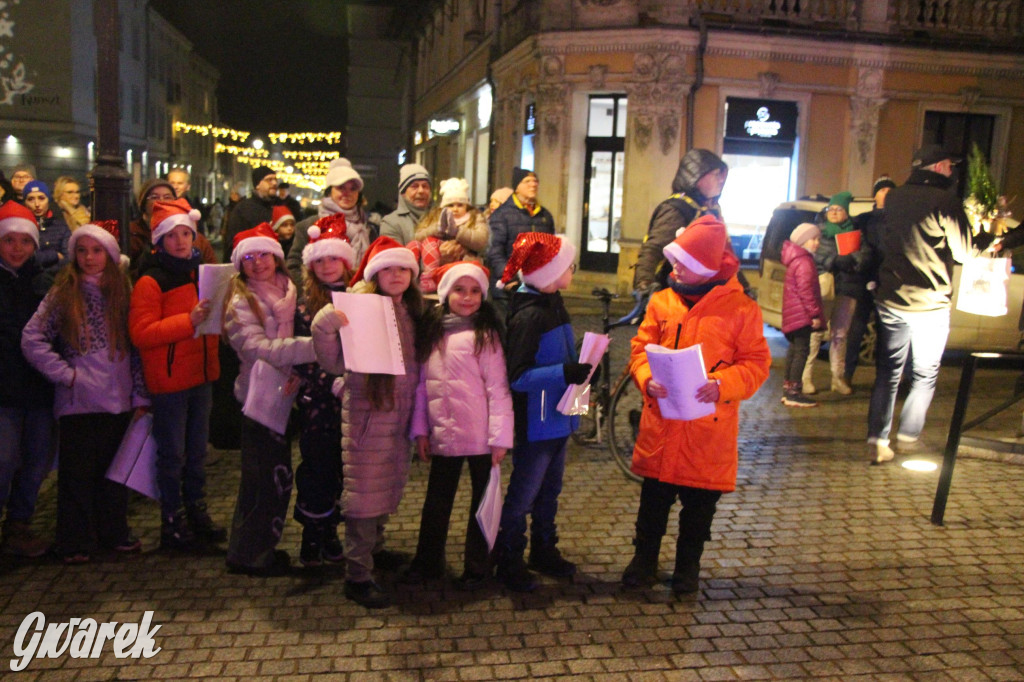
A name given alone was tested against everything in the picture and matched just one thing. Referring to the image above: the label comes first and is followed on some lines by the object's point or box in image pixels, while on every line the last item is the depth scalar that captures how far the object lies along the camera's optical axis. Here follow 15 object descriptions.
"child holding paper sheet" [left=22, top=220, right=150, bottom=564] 4.61
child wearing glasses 4.47
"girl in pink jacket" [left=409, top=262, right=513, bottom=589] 4.33
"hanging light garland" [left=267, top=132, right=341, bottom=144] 41.78
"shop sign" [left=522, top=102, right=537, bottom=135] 20.87
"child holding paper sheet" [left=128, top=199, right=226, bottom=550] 4.72
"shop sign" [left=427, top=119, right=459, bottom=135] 29.83
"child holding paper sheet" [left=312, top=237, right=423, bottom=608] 4.27
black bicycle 6.55
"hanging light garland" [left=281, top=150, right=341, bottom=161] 49.66
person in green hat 9.27
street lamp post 7.11
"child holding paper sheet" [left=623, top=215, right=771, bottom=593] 4.33
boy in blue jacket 4.41
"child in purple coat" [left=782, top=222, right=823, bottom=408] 8.93
